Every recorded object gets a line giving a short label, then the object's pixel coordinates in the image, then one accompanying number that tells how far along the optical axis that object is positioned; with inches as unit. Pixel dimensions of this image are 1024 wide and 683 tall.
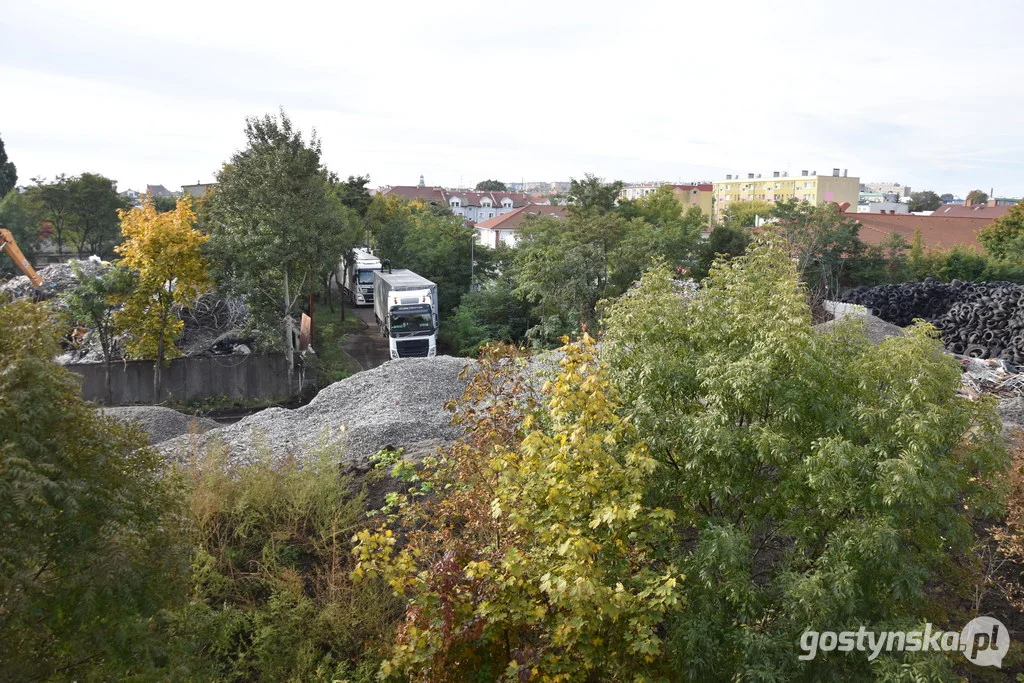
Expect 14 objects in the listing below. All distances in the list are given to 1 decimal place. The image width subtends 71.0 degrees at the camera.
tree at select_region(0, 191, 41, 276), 1582.4
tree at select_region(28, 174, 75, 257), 1723.7
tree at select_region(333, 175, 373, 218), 1450.5
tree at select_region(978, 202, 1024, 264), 1422.5
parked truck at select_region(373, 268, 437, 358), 892.0
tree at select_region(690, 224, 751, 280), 1169.4
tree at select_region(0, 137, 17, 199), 1973.4
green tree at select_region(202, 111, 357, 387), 737.0
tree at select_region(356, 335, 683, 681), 180.9
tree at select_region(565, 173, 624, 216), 1346.0
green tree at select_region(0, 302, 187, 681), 147.9
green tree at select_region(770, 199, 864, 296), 1197.7
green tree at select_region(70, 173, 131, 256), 1753.2
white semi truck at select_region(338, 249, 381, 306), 1330.0
